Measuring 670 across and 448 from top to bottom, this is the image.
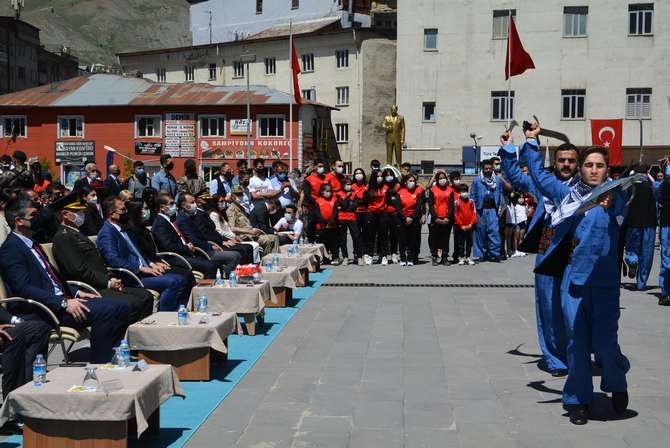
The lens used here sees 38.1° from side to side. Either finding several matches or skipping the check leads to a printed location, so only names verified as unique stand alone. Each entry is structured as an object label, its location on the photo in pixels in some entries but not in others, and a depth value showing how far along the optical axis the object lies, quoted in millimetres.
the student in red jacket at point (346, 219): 20109
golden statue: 38125
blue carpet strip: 6744
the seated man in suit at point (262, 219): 19422
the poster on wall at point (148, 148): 61281
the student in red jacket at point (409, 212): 19859
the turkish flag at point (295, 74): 41438
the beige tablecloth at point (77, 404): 5945
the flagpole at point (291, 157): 53516
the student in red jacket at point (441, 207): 20156
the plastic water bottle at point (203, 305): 9906
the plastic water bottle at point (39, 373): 6227
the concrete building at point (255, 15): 69688
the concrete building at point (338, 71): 62812
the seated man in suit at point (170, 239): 13086
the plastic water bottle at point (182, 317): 8805
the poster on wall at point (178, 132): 60344
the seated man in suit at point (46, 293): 8133
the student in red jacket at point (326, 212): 20123
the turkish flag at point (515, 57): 27953
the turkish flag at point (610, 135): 35062
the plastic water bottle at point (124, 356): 6785
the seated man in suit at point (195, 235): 14312
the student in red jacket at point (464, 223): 20172
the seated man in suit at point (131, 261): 10742
